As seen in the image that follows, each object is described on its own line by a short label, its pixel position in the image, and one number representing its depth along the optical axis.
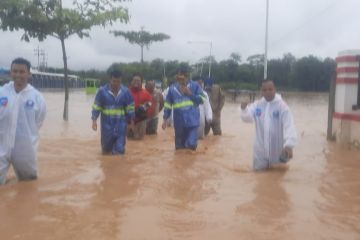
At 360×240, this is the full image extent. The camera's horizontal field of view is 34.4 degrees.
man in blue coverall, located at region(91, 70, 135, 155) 9.17
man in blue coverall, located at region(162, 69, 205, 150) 9.55
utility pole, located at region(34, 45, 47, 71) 92.22
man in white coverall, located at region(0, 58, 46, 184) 6.14
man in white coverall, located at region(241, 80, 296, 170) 7.32
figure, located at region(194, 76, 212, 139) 12.39
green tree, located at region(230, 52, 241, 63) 74.56
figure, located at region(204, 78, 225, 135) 14.64
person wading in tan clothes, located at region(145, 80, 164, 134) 14.02
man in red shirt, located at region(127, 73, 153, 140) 12.61
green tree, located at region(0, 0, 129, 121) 15.36
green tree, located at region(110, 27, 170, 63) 63.91
